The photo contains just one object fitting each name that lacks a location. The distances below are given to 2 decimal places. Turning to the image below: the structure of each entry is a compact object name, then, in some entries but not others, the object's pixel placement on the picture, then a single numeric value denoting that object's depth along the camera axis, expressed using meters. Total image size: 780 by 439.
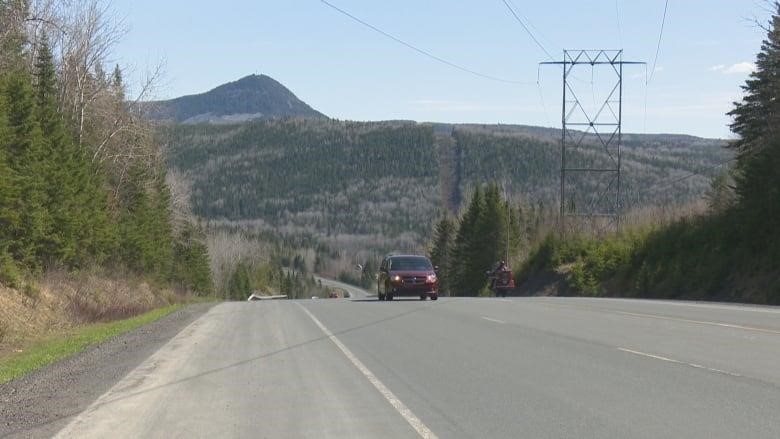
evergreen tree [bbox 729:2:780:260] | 36.34
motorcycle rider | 47.42
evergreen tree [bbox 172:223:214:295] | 82.75
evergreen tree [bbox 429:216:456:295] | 112.25
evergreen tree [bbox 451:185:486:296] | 89.38
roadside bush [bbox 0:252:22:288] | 27.83
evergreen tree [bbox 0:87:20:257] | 26.83
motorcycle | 47.03
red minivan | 36.78
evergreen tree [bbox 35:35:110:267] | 35.34
